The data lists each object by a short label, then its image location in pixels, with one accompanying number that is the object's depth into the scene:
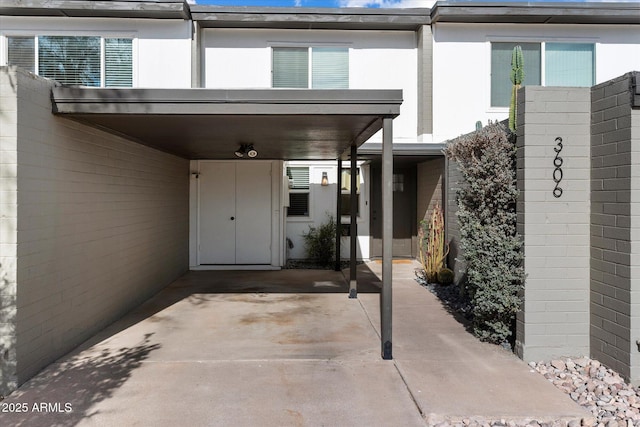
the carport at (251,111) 4.19
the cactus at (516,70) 4.92
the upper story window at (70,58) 8.96
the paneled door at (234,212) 9.80
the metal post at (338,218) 8.91
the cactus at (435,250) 8.00
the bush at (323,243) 10.16
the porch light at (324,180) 10.36
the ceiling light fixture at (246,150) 7.14
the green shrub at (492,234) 4.39
